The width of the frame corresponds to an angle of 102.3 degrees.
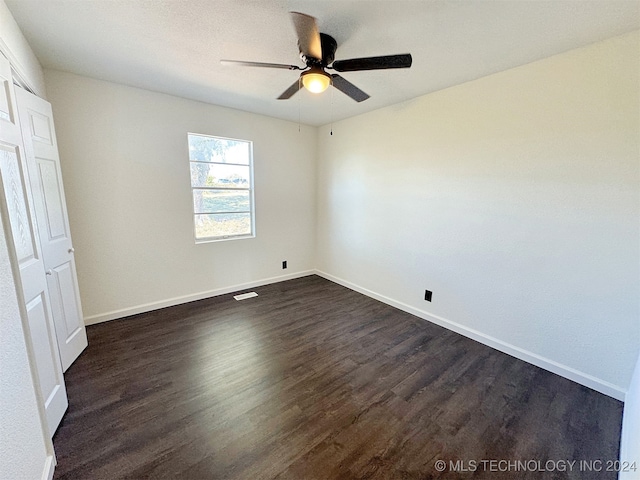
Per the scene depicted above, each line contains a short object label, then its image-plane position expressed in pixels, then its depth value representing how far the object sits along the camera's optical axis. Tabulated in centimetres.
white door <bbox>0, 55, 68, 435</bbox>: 133
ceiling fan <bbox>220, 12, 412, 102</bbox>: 146
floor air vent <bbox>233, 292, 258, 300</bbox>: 360
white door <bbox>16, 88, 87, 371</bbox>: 179
